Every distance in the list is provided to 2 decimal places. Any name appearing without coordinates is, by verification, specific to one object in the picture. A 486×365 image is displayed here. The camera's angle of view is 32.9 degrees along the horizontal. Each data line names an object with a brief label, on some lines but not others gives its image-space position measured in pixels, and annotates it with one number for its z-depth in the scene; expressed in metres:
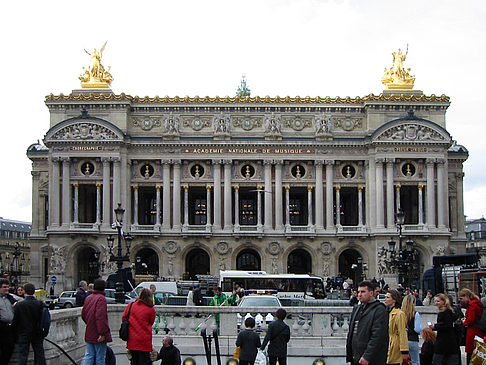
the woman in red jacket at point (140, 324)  18.47
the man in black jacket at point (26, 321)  19.25
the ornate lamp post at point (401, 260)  49.00
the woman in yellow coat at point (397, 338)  16.41
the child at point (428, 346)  20.39
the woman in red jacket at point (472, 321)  19.22
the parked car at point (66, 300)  57.97
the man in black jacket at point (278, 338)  20.95
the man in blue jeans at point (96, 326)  19.45
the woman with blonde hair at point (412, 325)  18.88
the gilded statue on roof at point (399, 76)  83.25
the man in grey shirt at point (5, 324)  19.08
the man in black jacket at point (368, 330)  14.97
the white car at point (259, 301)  32.34
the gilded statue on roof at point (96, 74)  83.38
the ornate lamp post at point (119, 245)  46.59
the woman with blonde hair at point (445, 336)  19.44
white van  59.59
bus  61.16
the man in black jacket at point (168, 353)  20.05
